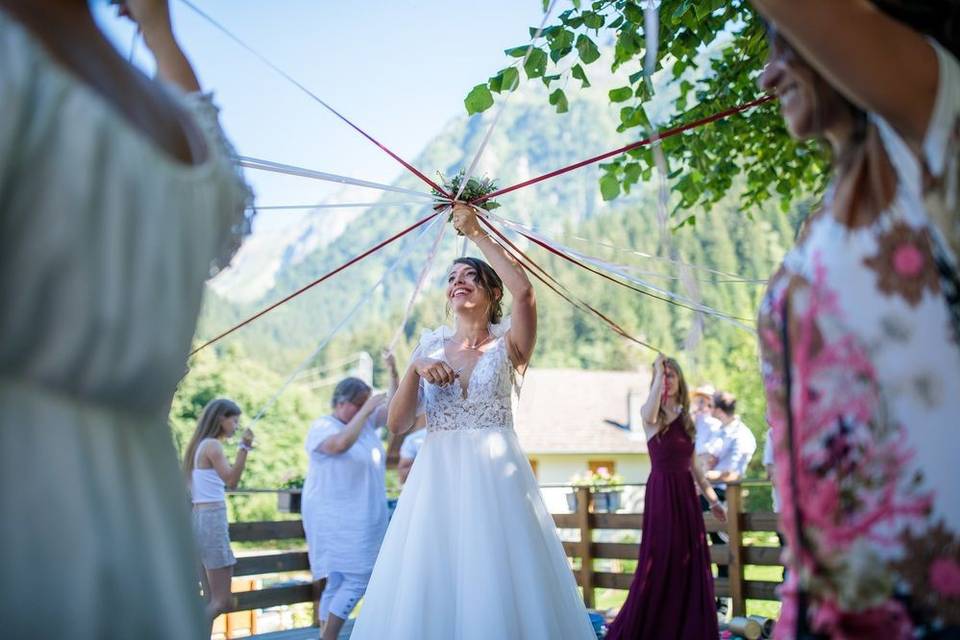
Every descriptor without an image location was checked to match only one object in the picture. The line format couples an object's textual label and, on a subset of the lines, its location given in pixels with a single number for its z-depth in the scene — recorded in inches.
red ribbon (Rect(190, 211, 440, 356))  165.9
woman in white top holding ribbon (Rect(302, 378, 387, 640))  272.1
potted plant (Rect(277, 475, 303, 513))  377.7
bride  152.9
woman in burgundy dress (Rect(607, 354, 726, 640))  232.2
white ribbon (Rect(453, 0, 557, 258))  156.4
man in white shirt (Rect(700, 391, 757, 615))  375.9
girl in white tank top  265.7
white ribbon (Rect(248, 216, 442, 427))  192.4
